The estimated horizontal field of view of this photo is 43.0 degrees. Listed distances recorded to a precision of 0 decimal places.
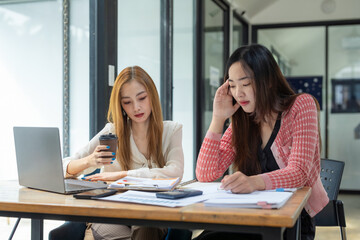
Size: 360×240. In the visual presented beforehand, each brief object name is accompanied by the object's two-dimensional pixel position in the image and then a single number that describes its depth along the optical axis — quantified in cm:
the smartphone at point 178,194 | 133
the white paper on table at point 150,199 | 126
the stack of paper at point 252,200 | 118
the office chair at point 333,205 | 237
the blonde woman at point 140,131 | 218
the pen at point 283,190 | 147
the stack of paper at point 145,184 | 151
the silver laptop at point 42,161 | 150
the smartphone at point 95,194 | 139
